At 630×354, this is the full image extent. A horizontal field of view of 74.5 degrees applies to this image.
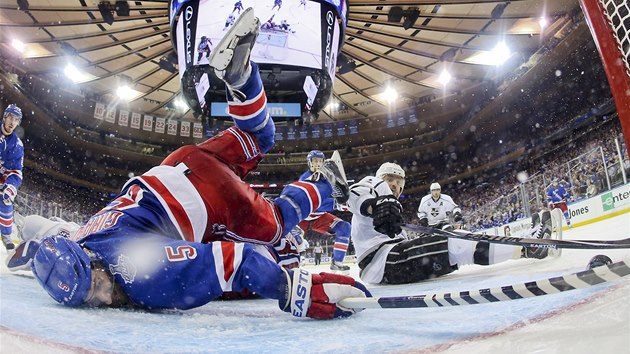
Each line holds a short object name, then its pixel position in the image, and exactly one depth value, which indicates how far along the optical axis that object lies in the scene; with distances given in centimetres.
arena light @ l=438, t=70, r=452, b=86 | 1376
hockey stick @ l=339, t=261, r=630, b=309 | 90
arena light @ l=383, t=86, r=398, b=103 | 1468
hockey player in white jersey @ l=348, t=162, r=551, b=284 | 260
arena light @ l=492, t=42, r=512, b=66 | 1238
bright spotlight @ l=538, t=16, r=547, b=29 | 1065
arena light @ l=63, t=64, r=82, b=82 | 1248
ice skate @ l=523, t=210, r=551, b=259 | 265
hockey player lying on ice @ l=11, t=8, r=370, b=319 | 134
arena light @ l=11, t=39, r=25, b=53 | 1127
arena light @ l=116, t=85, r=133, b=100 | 1374
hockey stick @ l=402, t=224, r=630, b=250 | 120
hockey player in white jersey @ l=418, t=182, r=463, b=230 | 687
